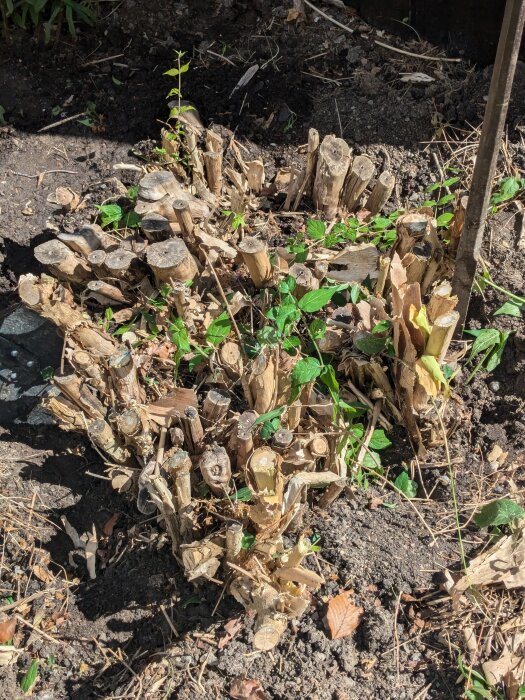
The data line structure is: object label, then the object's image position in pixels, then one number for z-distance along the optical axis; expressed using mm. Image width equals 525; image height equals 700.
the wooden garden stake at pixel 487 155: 1722
